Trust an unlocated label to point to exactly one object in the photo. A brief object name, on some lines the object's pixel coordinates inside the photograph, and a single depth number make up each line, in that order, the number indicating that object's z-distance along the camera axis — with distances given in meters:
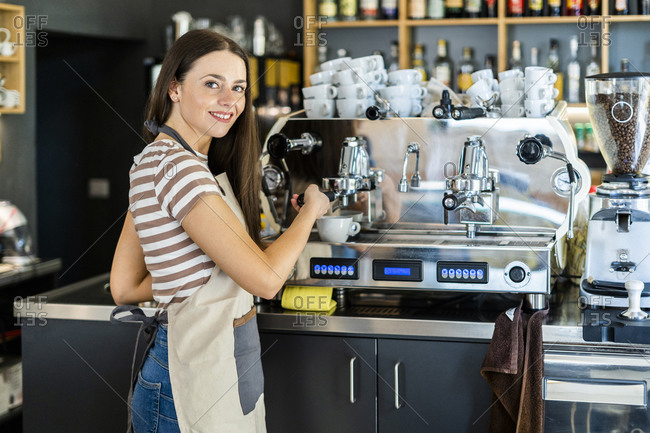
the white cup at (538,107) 2.15
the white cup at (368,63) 2.34
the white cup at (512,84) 2.21
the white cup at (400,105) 2.32
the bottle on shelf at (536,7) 4.21
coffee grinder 1.93
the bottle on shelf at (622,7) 4.07
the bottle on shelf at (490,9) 4.25
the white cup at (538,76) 2.15
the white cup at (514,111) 2.21
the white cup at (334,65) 2.38
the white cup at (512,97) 2.21
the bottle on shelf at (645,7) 4.06
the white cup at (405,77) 2.33
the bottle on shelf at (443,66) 4.37
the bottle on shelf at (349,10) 4.46
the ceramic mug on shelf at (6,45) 3.65
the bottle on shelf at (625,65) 4.14
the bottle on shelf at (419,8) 4.34
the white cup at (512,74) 2.23
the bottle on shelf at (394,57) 4.42
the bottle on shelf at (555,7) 4.19
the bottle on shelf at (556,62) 4.25
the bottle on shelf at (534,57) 4.24
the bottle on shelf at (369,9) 4.40
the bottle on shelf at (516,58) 4.22
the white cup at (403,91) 2.31
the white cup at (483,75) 2.28
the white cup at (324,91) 2.33
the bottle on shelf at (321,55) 4.55
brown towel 1.78
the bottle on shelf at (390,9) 4.37
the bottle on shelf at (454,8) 4.30
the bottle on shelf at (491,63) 4.34
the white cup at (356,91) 2.31
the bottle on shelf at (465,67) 4.36
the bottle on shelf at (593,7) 4.12
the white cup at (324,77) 2.38
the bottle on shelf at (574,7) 4.16
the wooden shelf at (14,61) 3.66
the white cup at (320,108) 2.34
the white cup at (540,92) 2.14
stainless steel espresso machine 1.93
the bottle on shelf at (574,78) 4.19
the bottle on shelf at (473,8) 4.27
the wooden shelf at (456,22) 4.22
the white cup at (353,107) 2.31
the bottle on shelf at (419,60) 4.39
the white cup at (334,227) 2.04
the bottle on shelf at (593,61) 4.15
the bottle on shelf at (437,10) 4.33
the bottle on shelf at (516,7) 4.19
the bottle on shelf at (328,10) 4.47
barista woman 1.49
